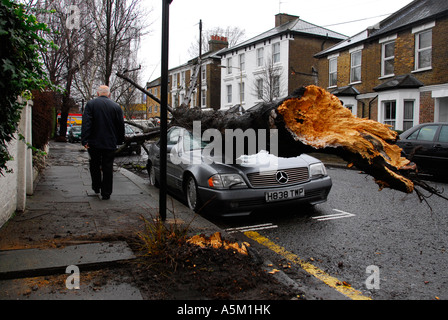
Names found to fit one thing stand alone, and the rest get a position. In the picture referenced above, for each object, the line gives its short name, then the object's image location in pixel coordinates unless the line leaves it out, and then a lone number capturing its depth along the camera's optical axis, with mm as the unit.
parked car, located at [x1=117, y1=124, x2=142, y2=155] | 19347
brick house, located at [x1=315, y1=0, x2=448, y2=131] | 17797
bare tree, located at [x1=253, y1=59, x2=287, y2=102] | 28891
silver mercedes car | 5066
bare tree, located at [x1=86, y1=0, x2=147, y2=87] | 12828
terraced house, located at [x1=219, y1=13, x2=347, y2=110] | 30516
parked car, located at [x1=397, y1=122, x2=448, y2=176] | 9719
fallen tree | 3344
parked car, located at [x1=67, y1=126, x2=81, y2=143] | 33950
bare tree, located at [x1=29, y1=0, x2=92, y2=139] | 14984
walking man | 5934
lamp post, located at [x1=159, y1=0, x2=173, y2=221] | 4094
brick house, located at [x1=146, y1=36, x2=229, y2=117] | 43125
